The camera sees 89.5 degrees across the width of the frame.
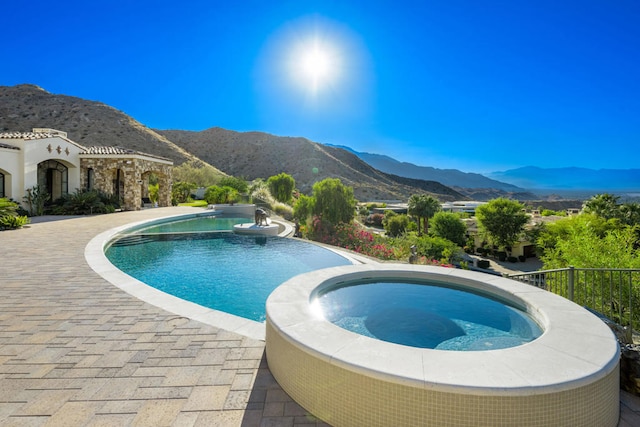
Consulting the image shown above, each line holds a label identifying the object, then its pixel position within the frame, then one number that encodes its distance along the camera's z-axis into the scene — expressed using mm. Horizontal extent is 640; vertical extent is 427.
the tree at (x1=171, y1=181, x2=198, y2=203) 28594
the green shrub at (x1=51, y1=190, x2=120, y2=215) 16734
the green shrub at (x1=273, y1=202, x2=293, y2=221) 22473
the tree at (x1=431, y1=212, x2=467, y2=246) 32375
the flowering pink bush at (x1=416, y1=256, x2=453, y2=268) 9852
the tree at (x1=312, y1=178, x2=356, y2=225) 15141
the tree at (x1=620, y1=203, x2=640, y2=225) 24250
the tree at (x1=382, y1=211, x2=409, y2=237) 36969
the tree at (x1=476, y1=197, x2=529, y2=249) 31203
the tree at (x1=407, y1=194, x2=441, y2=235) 34469
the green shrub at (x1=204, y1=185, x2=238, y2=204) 26391
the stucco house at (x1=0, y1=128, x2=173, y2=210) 15070
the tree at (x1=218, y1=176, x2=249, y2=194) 31062
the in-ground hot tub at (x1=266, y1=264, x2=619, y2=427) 1903
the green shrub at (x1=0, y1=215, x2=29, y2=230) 11297
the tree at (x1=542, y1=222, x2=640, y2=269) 7754
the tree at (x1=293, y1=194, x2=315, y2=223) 15783
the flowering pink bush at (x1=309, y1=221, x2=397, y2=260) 12219
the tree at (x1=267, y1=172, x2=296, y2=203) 27312
